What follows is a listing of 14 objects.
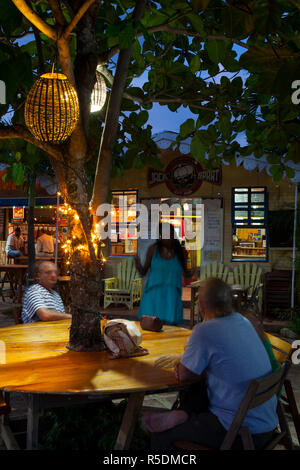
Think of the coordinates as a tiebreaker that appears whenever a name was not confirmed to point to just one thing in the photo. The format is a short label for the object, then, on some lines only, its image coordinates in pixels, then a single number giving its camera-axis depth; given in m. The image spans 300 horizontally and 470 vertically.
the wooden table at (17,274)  11.16
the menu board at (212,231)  10.87
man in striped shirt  4.13
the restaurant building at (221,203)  10.32
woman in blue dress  4.84
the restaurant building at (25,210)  11.70
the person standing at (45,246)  13.40
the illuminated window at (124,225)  11.84
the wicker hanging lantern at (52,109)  2.95
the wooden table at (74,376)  2.34
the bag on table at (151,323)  3.79
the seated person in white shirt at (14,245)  13.01
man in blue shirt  2.35
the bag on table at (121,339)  2.98
